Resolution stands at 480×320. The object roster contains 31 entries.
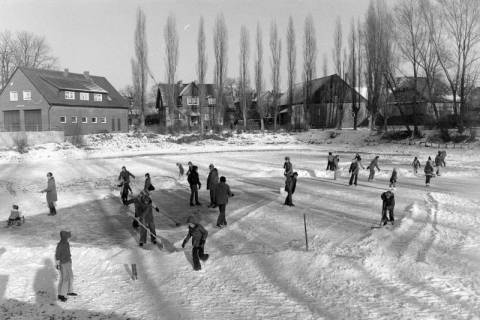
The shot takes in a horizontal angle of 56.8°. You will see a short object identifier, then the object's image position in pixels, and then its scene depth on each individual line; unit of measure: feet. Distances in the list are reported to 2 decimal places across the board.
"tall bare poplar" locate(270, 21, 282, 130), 192.34
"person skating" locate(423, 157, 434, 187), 65.05
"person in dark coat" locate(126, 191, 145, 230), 38.22
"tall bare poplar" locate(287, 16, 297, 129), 191.01
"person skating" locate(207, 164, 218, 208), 50.62
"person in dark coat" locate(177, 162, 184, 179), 71.05
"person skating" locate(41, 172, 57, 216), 47.97
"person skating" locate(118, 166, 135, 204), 53.62
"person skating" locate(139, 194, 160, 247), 36.98
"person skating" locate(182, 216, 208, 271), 30.78
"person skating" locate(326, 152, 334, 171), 80.53
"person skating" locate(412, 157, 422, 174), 77.81
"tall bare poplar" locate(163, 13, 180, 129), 172.76
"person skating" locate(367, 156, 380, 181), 70.09
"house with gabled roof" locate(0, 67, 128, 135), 160.86
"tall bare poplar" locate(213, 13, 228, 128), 182.09
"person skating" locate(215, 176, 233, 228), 41.60
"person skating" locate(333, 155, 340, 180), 73.71
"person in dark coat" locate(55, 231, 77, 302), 26.59
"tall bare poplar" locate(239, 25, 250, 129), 192.34
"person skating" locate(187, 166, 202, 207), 52.03
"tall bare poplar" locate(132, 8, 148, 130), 170.71
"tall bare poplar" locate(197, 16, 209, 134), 174.09
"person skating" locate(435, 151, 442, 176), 78.21
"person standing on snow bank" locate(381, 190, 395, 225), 40.42
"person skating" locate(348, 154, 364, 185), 66.27
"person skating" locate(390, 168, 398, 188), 63.21
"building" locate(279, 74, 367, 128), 194.29
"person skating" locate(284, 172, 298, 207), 50.34
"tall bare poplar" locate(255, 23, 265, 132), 192.34
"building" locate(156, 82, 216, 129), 241.26
